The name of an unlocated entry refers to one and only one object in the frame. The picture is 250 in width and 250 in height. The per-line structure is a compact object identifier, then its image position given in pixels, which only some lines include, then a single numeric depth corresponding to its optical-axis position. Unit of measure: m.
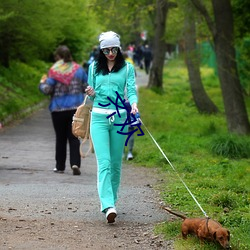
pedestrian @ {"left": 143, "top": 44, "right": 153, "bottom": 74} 50.50
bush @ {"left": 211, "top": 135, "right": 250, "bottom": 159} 13.55
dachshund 6.08
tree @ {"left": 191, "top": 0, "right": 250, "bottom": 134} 16.30
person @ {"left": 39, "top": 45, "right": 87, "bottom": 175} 11.24
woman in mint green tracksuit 7.56
